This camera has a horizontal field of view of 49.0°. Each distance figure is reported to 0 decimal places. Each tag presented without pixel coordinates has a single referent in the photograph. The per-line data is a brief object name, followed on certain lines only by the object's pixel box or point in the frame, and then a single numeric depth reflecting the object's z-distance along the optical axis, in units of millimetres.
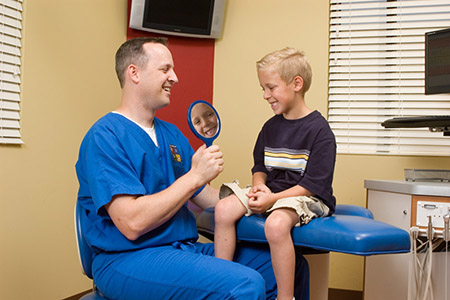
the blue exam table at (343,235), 1428
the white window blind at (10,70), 2311
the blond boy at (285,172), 1610
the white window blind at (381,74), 3021
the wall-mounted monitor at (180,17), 3117
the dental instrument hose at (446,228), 2053
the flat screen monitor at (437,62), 2504
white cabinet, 2154
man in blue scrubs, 1407
